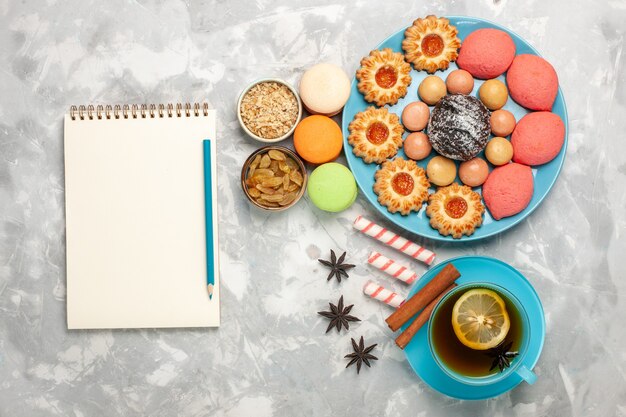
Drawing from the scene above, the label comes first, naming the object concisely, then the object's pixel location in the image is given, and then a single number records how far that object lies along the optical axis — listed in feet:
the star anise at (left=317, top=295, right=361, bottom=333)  5.42
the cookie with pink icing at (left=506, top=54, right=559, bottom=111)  5.08
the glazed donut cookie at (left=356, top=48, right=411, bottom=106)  5.22
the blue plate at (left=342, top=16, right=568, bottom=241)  5.13
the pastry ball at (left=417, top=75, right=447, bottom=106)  5.18
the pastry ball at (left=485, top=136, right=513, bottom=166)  5.11
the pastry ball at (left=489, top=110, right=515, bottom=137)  5.12
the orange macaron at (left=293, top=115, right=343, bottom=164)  5.13
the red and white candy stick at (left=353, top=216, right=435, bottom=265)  5.29
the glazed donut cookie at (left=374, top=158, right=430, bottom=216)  5.16
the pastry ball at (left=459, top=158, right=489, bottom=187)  5.15
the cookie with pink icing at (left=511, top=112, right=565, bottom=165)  5.05
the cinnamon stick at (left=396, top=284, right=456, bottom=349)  4.94
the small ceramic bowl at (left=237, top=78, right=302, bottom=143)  5.21
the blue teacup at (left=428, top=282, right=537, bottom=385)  4.45
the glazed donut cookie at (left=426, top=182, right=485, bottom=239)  5.12
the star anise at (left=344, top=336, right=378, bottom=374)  5.42
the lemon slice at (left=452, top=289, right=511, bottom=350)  4.38
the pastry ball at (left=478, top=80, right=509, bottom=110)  5.12
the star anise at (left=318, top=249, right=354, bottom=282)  5.42
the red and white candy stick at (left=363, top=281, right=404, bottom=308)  5.32
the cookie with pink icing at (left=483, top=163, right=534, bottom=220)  5.06
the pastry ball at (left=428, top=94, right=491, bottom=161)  4.92
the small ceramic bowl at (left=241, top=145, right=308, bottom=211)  5.19
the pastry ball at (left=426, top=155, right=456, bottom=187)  5.18
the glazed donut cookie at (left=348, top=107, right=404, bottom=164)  5.20
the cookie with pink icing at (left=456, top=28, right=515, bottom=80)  5.10
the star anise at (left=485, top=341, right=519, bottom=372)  4.49
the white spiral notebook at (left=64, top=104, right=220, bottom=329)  5.44
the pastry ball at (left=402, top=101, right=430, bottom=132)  5.19
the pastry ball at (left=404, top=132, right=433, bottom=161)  5.18
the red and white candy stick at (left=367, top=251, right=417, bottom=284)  5.33
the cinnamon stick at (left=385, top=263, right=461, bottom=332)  4.88
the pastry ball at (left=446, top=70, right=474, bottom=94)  5.14
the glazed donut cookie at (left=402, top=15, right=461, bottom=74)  5.20
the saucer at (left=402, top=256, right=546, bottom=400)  4.86
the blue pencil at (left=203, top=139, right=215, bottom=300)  5.32
